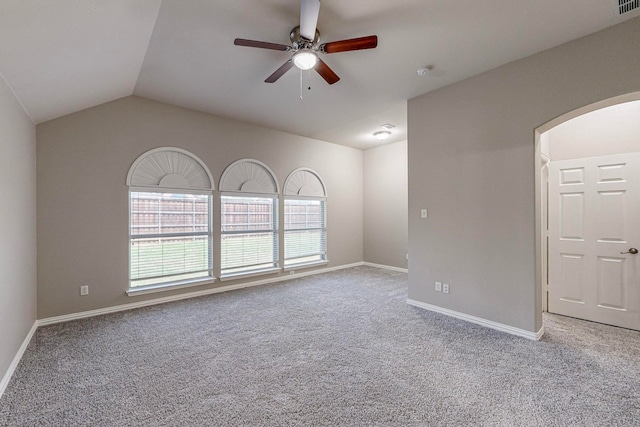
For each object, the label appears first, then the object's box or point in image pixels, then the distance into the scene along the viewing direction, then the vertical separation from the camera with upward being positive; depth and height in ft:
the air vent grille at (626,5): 7.47 +5.50
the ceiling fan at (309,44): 7.04 +4.74
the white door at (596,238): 10.43 -1.04
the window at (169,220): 13.28 -0.41
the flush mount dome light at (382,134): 18.57 +5.20
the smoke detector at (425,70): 10.76 +5.47
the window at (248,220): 16.07 -0.44
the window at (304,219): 18.95 -0.48
